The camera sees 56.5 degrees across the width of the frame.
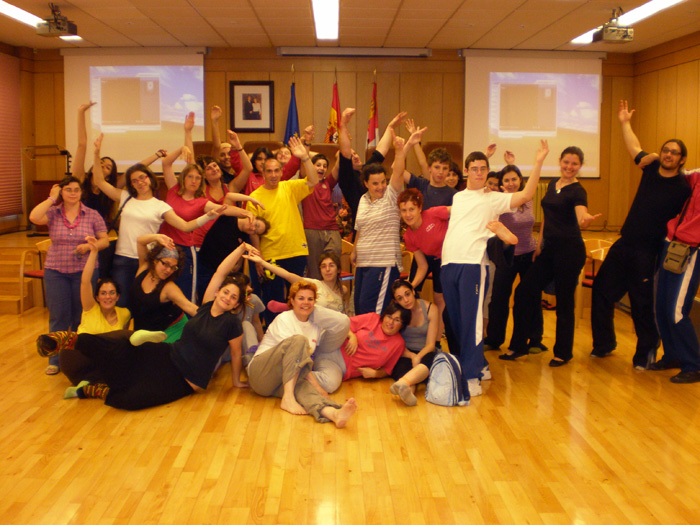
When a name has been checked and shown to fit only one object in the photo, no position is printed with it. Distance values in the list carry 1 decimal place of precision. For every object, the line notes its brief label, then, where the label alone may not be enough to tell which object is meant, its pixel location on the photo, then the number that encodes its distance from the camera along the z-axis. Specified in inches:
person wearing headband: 168.9
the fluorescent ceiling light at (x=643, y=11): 306.7
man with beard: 174.1
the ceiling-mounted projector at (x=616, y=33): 317.4
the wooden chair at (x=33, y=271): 243.9
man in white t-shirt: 160.2
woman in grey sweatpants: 151.4
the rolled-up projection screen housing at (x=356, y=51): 409.4
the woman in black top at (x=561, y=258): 180.1
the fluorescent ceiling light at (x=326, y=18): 310.0
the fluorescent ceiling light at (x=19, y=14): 314.2
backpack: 156.3
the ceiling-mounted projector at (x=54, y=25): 312.8
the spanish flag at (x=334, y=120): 408.2
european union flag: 412.2
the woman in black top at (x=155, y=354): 152.3
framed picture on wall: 419.8
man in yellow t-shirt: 188.7
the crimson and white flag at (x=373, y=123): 409.4
